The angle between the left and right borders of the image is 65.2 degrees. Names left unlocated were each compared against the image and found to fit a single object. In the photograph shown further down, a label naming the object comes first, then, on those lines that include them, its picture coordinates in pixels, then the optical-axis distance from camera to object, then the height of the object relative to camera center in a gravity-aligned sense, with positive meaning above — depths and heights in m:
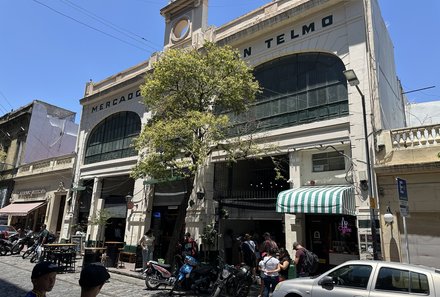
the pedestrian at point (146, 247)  14.84 -0.74
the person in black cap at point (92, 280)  2.88 -0.43
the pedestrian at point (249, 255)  11.14 -0.69
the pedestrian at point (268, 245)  11.27 -0.36
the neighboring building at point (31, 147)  28.59 +7.19
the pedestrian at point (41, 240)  16.08 -0.69
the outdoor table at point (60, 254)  14.16 -1.13
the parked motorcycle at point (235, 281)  9.84 -1.36
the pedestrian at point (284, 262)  10.05 -0.82
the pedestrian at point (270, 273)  9.34 -1.03
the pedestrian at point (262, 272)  9.54 -1.05
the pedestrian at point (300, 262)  10.19 -0.78
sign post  8.95 +1.07
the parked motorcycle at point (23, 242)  18.84 -0.91
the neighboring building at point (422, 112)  21.09 +7.85
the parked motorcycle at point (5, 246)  18.41 -1.12
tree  12.25 +4.85
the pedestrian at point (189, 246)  13.91 -0.60
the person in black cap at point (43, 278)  3.18 -0.47
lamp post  10.41 +1.84
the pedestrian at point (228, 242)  16.42 -0.45
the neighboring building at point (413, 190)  10.83 +1.55
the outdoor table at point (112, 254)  15.93 -1.17
